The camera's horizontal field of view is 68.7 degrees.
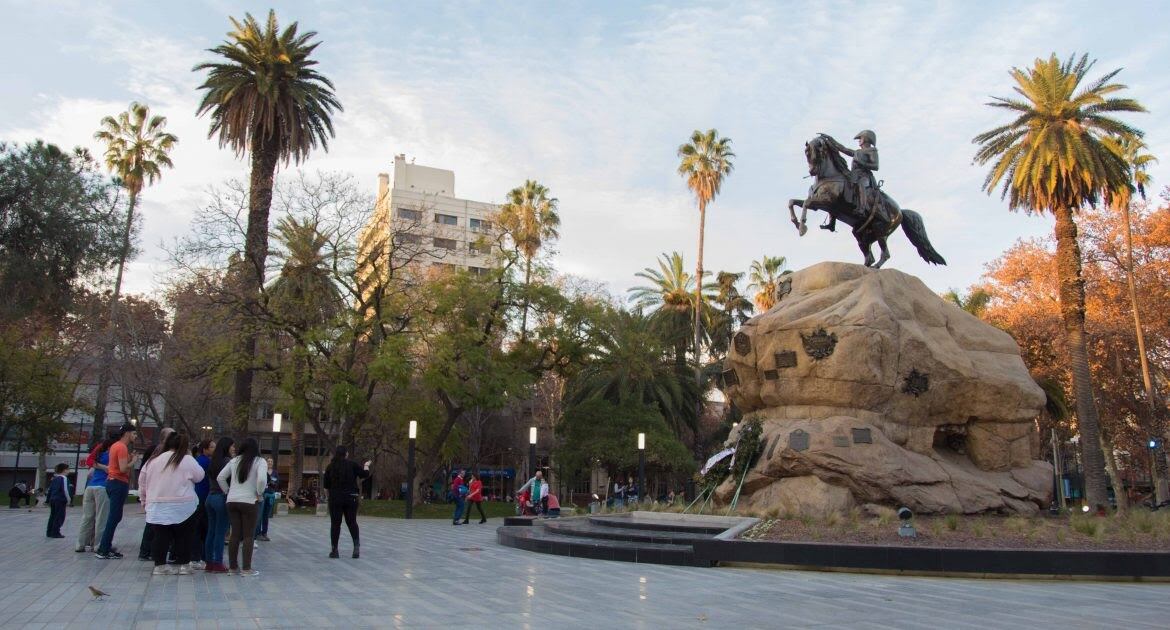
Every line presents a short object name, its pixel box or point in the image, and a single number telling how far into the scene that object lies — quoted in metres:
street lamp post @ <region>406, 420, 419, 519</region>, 28.84
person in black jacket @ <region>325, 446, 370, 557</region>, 12.31
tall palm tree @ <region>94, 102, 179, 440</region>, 42.41
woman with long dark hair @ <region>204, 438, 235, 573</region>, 10.59
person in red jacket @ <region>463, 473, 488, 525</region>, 25.52
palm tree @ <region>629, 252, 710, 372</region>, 47.72
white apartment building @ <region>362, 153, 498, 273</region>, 71.38
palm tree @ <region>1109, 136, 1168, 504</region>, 32.31
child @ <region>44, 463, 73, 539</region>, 15.24
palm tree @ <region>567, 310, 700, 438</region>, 37.88
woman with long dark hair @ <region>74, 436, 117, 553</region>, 12.05
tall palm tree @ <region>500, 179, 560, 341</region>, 48.00
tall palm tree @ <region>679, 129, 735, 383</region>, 47.72
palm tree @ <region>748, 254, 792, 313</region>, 54.56
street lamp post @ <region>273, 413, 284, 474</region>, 28.59
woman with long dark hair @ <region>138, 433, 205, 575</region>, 9.89
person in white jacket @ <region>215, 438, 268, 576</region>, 10.44
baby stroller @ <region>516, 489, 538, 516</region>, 28.33
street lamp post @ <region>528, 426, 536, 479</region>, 29.06
